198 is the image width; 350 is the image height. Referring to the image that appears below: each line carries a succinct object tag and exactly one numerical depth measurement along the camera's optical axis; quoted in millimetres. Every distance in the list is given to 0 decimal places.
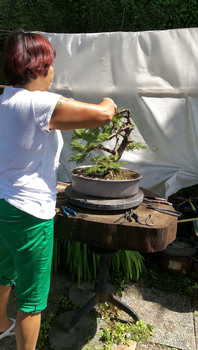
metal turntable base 1924
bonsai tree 2018
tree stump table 1793
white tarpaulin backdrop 2748
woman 1388
